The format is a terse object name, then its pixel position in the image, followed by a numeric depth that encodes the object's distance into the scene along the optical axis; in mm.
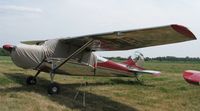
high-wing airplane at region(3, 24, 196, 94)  5763
